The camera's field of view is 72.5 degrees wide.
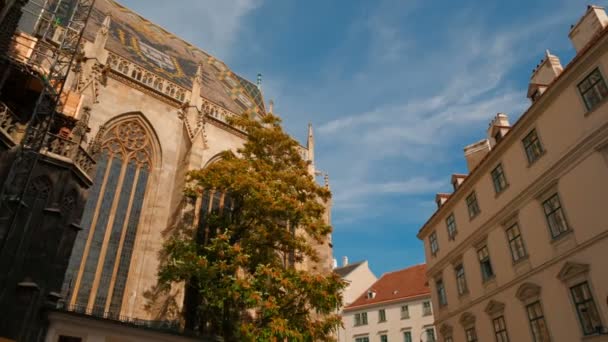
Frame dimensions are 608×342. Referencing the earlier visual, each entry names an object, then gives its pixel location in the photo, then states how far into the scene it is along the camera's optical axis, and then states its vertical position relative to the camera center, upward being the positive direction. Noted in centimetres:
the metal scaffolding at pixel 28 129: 1051 +655
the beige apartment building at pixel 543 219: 1146 +488
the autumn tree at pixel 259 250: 1226 +378
